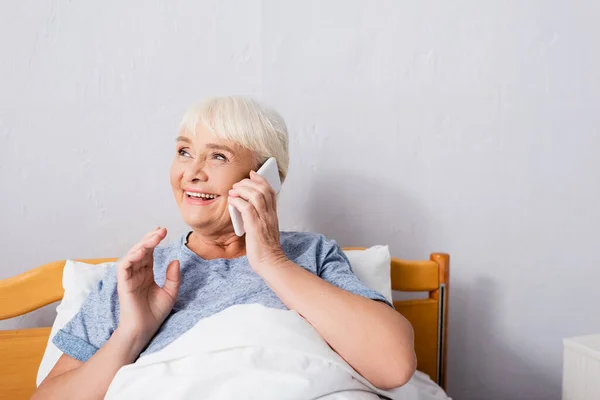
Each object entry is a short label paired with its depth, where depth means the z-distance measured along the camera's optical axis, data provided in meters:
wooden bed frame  1.37
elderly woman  1.08
